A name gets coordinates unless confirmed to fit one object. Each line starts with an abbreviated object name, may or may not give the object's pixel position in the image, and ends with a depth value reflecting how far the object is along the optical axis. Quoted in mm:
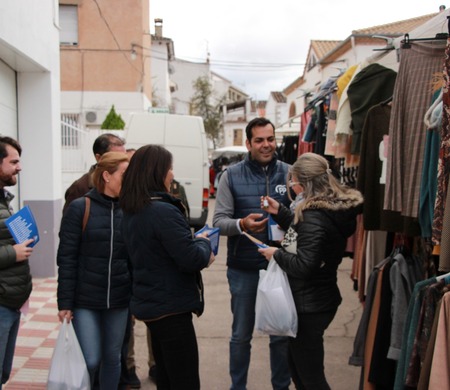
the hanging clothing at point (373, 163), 3652
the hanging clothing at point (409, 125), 3100
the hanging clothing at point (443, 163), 2523
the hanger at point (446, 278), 2545
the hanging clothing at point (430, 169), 2754
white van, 11172
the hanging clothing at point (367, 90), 4043
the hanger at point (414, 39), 3047
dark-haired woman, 2781
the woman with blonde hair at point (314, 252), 3049
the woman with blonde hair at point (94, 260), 3258
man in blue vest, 3869
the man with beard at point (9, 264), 3086
